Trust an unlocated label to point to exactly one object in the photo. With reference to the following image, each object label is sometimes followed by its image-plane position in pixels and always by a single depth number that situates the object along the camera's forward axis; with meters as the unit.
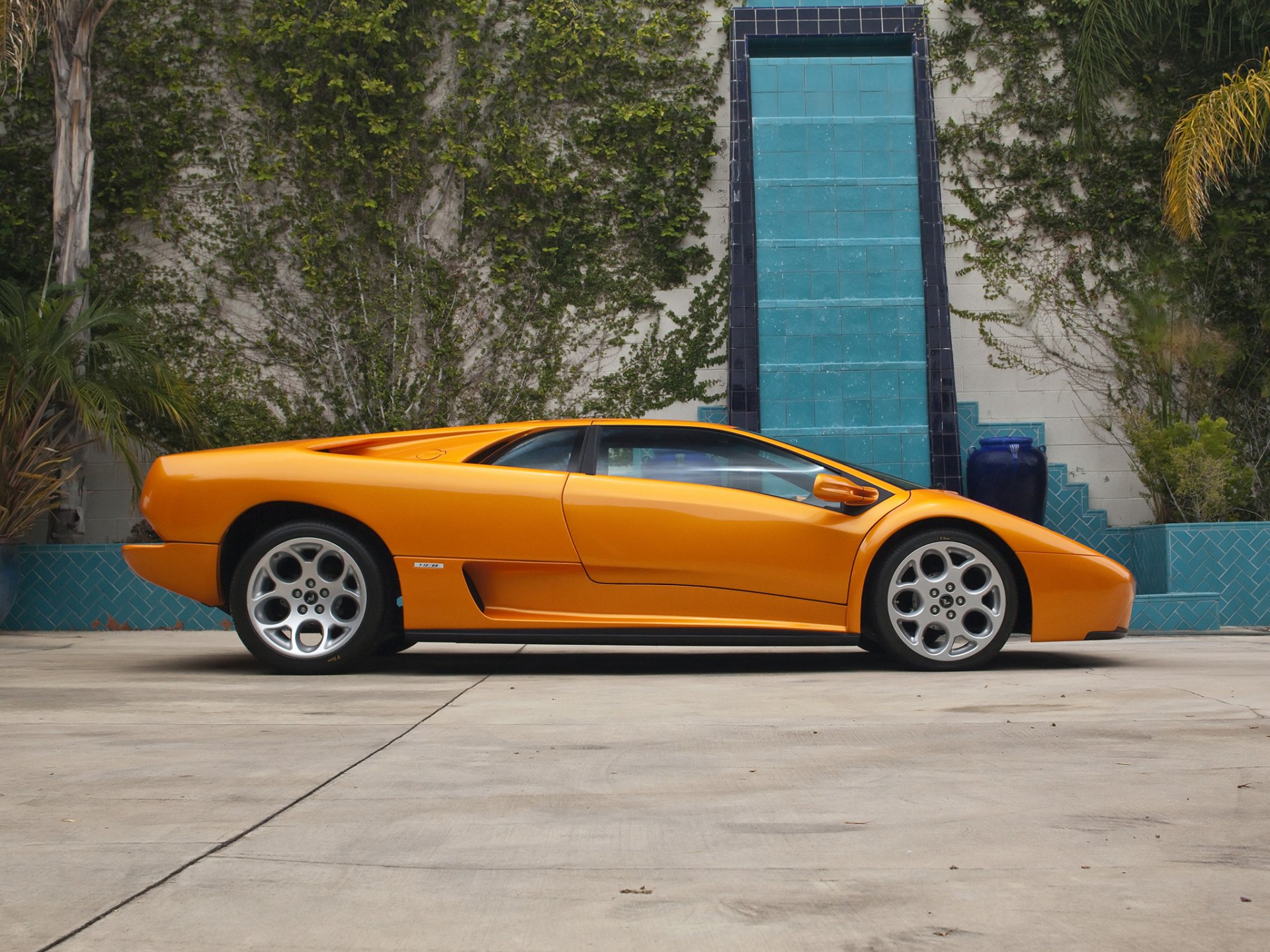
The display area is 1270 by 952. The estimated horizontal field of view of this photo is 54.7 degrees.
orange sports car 5.12
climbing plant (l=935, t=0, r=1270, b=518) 10.12
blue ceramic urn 9.30
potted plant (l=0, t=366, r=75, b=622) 7.86
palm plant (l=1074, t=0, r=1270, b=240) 9.23
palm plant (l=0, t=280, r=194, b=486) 7.99
